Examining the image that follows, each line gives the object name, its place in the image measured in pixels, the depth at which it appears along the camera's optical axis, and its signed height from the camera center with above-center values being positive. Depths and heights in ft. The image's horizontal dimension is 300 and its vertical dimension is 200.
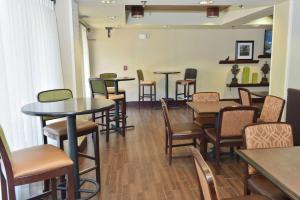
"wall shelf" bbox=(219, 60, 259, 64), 27.63 -0.09
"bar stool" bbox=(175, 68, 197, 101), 26.55 -1.79
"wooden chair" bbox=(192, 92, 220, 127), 13.24 -1.95
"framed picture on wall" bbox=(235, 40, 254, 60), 27.63 +1.03
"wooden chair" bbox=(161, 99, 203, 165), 11.83 -3.09
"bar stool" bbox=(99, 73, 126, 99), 19.69 -1.68
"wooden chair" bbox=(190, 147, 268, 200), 4.38 -1.96
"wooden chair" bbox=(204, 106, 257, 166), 10.27 -2.42
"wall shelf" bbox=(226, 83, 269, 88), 27.68 -2.47
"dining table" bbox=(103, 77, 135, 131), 16.96 -2.76
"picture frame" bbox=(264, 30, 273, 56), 27.58 +1.81
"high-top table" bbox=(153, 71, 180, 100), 25.20 -1.50
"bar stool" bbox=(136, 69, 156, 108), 25.16 -2.29
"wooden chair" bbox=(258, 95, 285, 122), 11.14 -2.09
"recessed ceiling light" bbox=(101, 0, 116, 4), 13.79 +3.01
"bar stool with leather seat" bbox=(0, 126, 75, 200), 5.91 -2.38
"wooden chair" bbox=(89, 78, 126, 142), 15.79 -1.94
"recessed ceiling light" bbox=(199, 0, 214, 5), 14.32 +3.09
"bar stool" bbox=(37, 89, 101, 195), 8.81 -2.19
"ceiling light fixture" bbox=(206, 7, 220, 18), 20.61 +3.69
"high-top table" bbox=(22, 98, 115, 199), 7.24 -1.32
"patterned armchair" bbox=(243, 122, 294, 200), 6.96 -2.04
